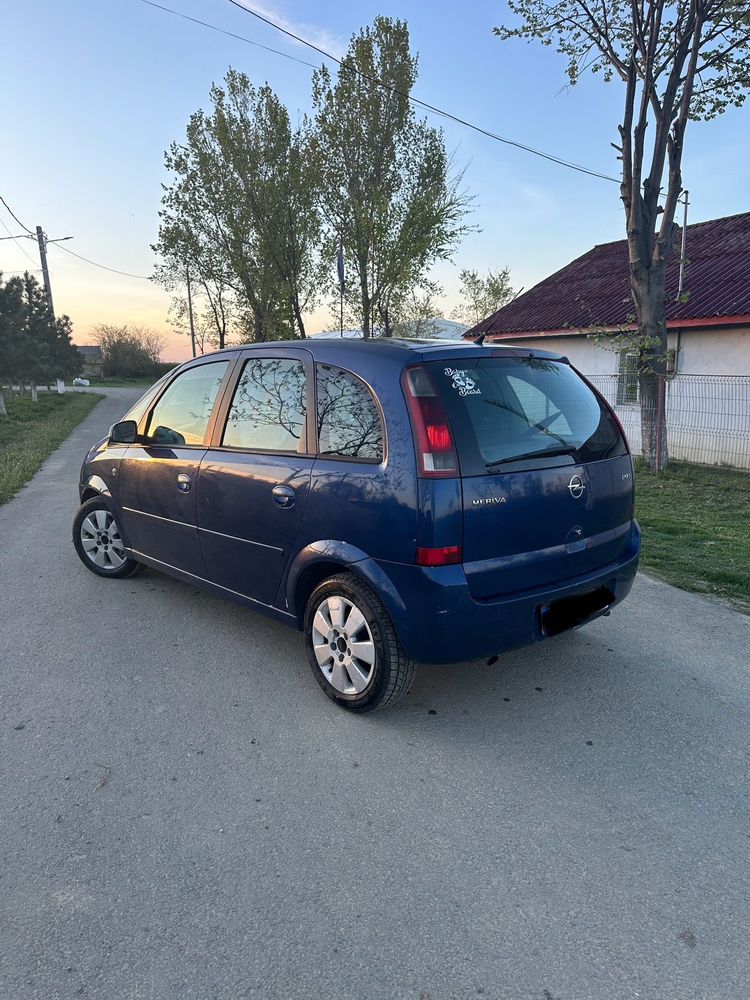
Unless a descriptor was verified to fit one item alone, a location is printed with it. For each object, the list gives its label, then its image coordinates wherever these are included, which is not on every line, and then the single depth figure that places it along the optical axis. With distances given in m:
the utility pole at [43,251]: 35.09
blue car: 2.72
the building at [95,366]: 67.25
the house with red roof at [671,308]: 11.68
